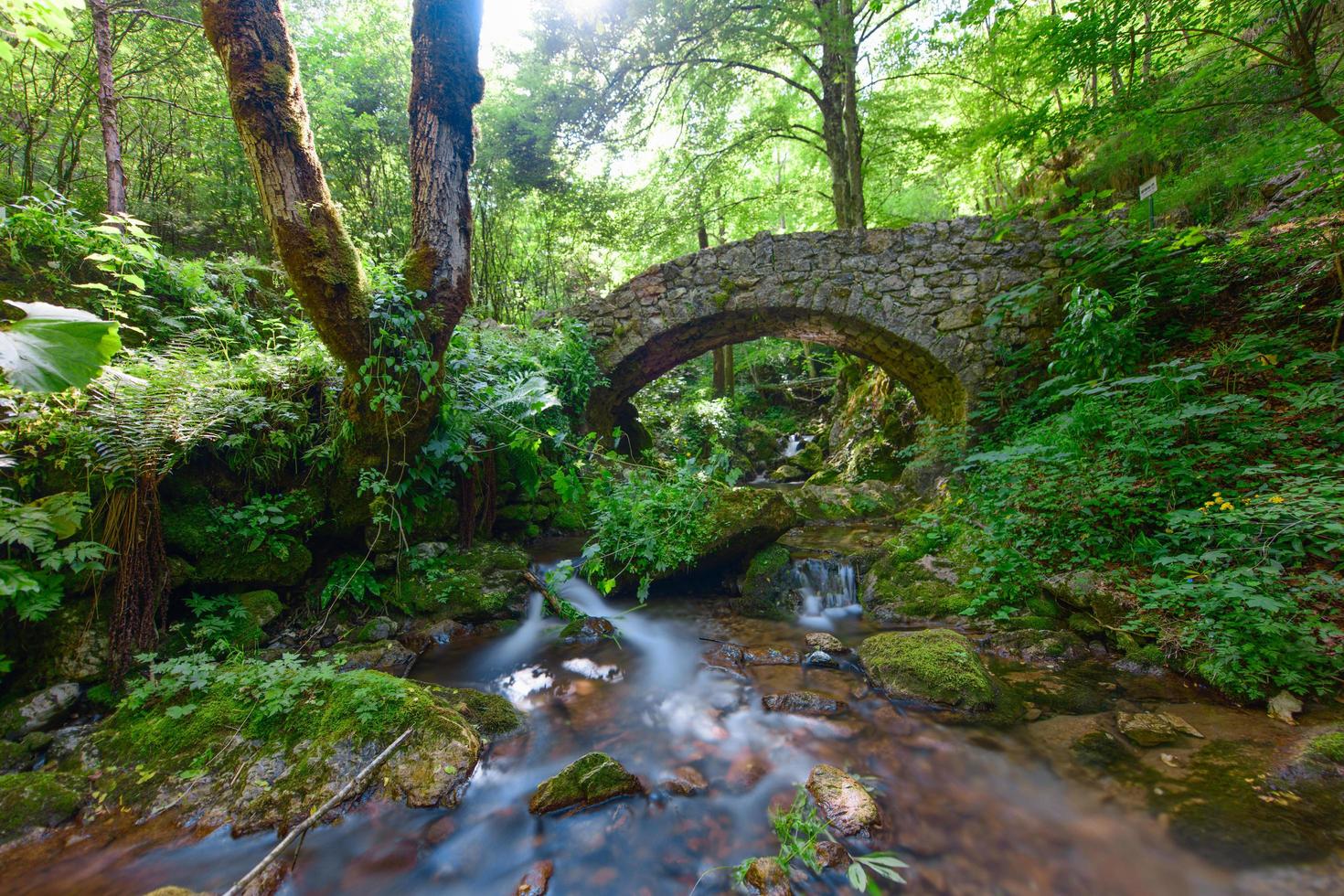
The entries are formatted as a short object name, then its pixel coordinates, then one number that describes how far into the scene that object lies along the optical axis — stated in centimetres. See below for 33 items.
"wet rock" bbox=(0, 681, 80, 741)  212
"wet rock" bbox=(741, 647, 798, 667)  325
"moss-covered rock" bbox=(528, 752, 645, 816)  202
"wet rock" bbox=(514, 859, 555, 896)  169
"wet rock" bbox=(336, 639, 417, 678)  295
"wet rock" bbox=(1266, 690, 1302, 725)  211
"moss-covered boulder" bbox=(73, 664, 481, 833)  192
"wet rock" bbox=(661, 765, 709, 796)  214
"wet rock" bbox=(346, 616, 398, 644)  320
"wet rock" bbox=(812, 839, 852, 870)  171
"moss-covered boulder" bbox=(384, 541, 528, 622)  358
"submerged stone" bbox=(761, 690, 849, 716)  267
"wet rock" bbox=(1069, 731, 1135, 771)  211
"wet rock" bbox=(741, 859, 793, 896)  162
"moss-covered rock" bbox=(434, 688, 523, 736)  250
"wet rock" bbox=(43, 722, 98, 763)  208
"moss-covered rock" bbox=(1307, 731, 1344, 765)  186
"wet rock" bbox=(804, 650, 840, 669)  318
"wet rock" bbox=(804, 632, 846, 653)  335
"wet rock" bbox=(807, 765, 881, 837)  186
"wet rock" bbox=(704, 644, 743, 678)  324
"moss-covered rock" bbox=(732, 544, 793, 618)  418
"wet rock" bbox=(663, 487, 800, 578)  427
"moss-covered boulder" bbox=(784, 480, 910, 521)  639
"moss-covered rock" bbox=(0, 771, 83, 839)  174
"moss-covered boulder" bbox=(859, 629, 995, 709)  259
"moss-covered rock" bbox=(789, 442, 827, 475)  1048
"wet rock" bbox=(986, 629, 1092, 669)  293
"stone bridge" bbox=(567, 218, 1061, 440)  588
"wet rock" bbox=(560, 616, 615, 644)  365
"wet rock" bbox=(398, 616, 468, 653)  334
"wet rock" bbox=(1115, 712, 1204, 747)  215
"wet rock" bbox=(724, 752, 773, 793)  220
